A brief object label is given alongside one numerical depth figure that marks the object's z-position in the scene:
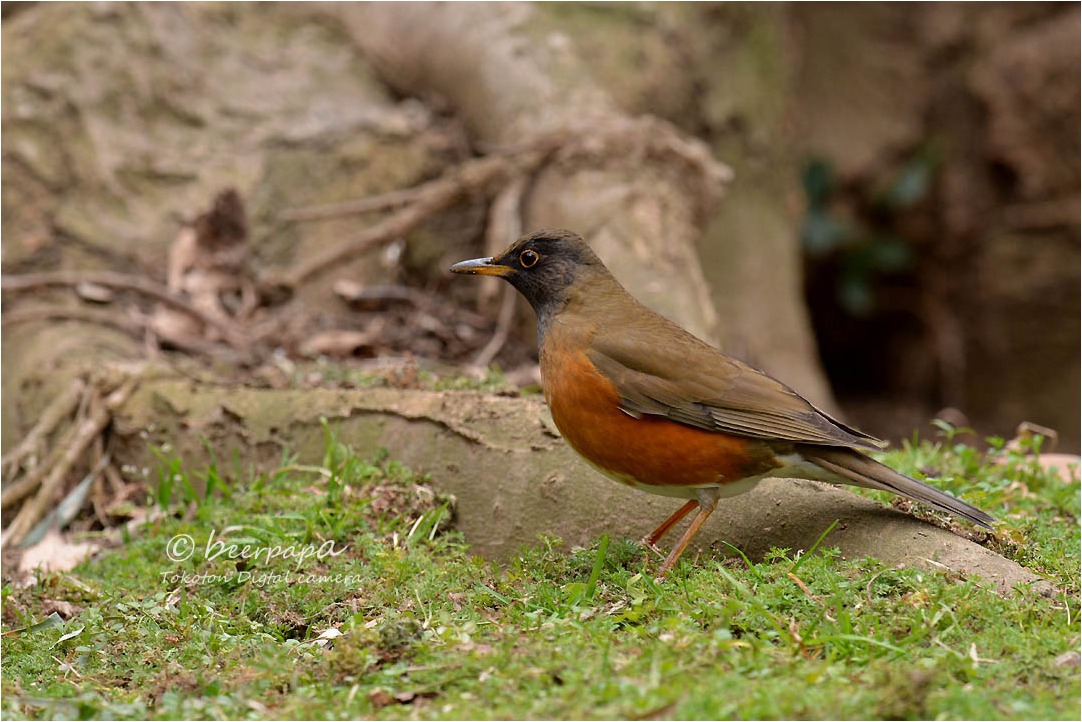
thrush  9.01
